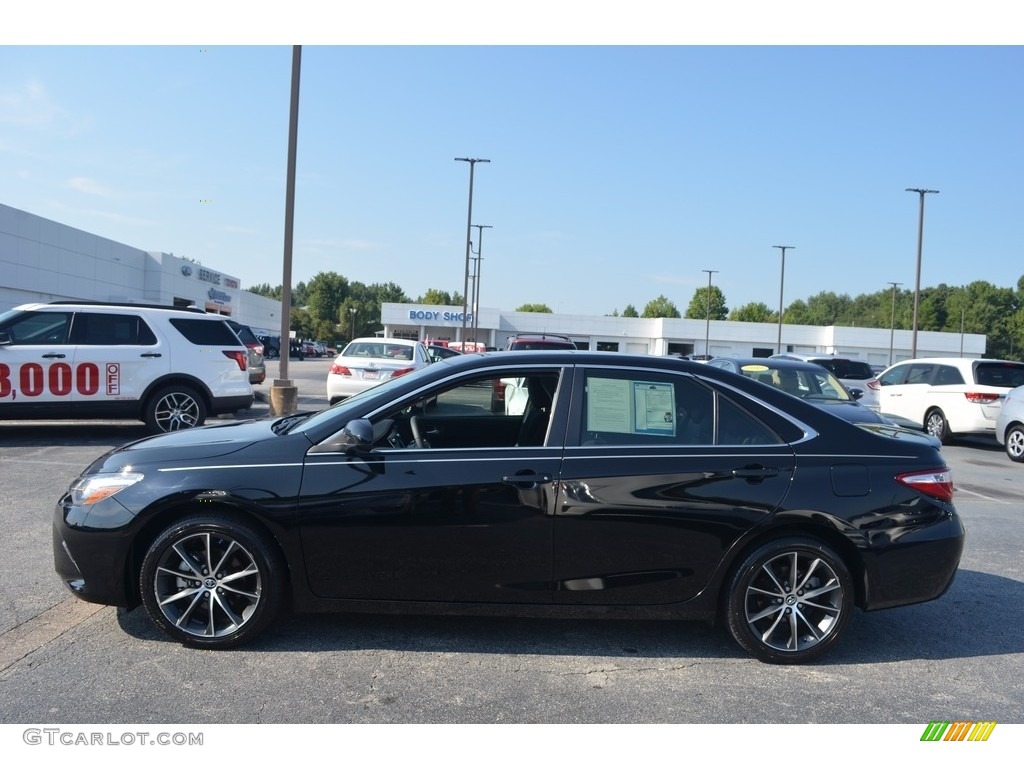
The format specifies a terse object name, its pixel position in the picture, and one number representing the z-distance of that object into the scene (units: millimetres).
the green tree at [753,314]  138250
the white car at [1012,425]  13109
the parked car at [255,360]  19234
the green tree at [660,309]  147375
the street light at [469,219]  43719
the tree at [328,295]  133000
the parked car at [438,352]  23362
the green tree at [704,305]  129000
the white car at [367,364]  16234
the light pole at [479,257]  57669
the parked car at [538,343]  16625
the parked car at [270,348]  60194
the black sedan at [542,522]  3990
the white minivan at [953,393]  14094
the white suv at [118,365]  10047
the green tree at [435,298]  154375
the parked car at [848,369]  17391
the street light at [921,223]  34406
